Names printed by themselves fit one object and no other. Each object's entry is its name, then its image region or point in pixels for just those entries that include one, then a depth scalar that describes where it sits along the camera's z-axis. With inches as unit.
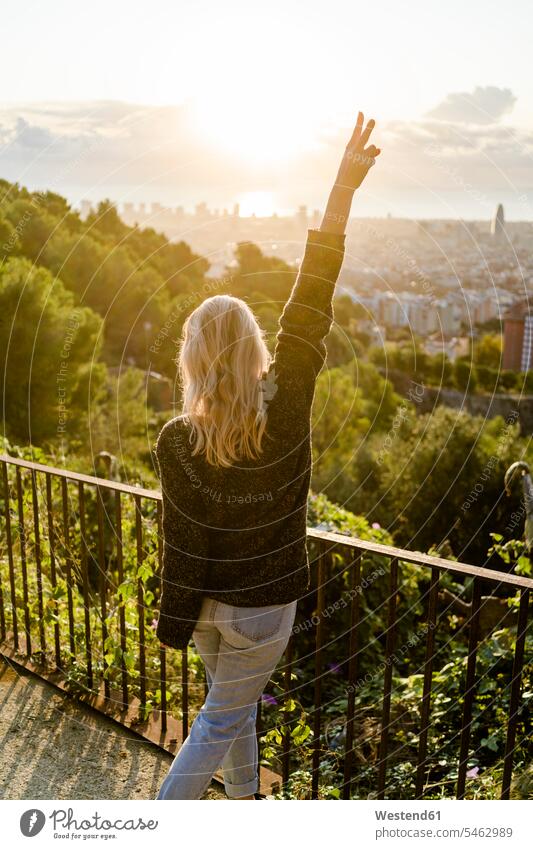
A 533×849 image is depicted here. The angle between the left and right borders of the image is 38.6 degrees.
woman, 66.1
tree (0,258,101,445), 621.6
